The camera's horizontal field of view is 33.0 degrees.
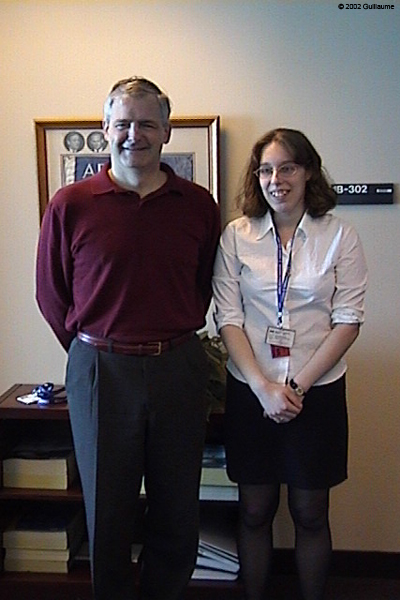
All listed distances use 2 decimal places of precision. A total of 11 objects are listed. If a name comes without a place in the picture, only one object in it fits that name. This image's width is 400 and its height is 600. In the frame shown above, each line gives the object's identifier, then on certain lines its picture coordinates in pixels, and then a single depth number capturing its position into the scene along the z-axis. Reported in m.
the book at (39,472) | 2.19
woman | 1.80
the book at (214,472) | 2.20
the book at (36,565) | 2.23
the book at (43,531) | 2.21
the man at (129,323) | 1.68
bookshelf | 2.17
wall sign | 2.32
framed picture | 2.33
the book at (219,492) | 2.21
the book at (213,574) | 2.21
